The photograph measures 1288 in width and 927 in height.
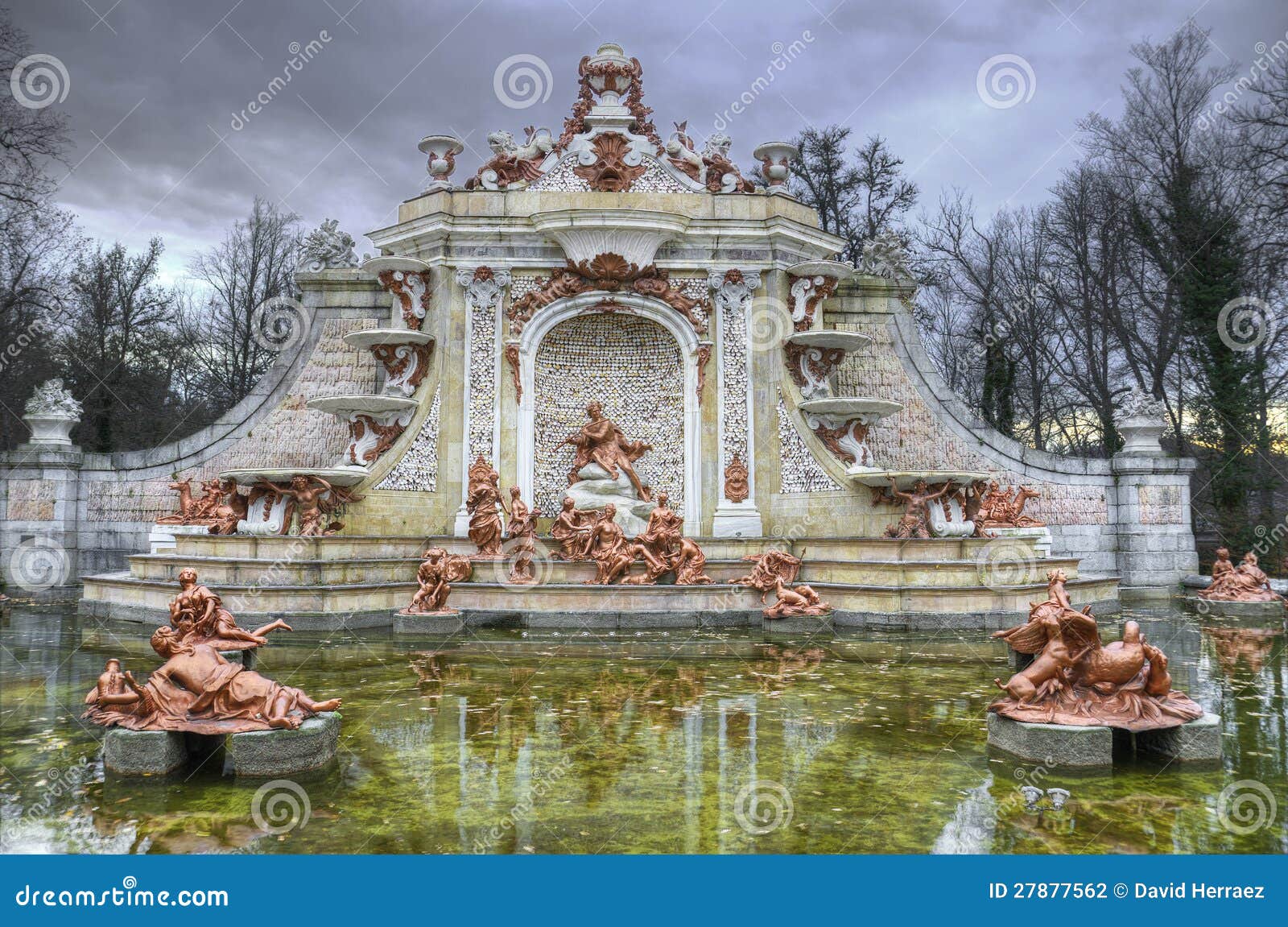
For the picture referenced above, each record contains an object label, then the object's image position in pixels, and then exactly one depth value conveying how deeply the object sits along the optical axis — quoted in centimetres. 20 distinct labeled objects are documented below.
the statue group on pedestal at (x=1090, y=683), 614
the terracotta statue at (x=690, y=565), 1396
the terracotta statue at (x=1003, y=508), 1581
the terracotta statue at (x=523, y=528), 1436
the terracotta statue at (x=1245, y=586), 1504
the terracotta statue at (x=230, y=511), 1448
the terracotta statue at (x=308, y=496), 1440
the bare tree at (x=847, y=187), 3059
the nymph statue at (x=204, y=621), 675
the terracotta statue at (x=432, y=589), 1294
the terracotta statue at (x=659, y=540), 1391
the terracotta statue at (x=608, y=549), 1383
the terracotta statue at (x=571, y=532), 1445
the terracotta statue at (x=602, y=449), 1669
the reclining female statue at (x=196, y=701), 589
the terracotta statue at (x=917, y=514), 1445
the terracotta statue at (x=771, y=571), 1359
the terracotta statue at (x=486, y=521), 1450
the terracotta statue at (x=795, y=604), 1314
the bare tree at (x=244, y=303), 3080
